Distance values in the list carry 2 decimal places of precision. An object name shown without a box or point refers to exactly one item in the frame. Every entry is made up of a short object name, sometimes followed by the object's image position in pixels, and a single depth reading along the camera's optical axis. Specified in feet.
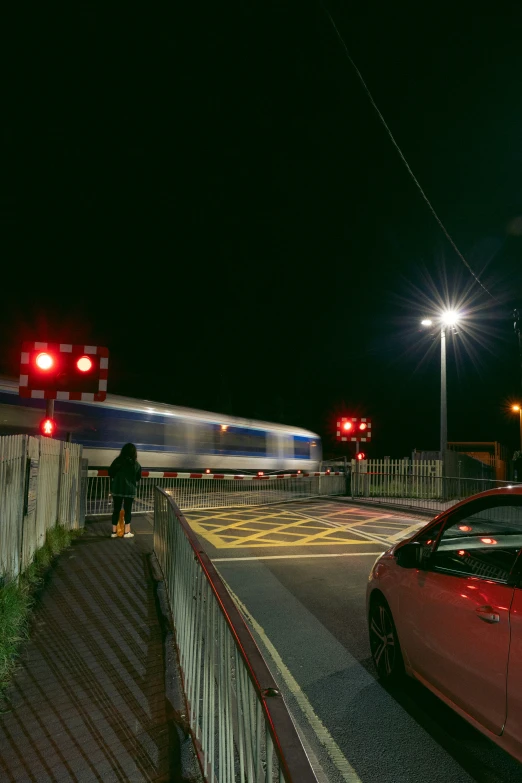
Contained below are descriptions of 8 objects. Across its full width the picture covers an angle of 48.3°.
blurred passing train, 56.72
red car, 9.29
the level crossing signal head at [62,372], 31.09
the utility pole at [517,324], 81.64
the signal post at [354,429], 70.28
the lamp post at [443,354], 63.46
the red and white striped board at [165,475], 42.61
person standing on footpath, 32.73
